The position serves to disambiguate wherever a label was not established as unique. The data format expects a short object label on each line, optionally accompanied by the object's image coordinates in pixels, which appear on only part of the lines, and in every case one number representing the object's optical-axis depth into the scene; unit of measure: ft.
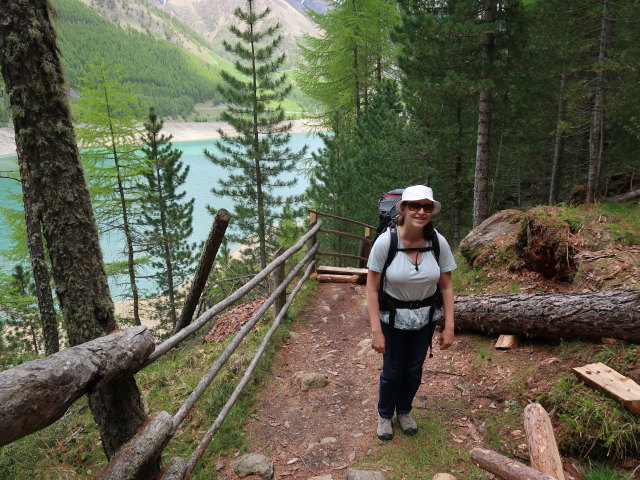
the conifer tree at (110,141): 41.01
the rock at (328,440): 11.29
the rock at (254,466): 10.17
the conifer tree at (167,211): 60.75
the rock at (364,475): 9.32
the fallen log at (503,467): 7.29
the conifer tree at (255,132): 61.72
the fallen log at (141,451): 7.20
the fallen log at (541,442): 7.93
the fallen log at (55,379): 5.00
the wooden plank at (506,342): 13.62
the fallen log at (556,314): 10.82
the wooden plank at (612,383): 8.66
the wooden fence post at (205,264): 11.83
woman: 9.04
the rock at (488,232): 22.71
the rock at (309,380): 14.12
